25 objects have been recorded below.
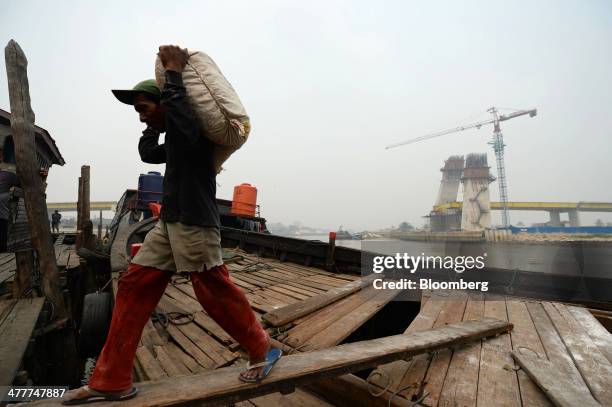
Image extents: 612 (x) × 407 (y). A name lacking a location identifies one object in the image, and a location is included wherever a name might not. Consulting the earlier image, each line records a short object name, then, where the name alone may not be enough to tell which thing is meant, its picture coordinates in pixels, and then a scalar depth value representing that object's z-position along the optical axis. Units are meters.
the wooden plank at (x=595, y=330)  2.53
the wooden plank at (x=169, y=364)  2.41
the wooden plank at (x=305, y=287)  4.51
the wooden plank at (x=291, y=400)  2.00
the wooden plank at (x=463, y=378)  1.87
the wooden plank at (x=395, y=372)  2.01
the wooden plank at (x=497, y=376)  1.87
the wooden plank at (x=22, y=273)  4.09
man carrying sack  1.51
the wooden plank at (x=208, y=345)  2.62
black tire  3.94
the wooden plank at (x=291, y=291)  4.30
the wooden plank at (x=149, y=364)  2.35
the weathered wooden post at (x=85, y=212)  8.82
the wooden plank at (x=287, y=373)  1.39
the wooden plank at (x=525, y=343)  1.86
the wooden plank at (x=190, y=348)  2.55
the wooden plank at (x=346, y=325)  2.67
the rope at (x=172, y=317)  3.40
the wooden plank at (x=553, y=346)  2.11
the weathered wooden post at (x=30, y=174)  4.36
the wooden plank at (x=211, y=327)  3.00
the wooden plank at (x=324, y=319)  2.84
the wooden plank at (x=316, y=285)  4.66
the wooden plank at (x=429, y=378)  1.92
